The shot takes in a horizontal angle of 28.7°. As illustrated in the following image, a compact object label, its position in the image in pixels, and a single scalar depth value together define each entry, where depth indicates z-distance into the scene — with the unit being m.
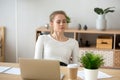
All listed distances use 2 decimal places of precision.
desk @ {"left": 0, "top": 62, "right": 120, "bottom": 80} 1.80
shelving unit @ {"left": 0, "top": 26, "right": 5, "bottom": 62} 4.37
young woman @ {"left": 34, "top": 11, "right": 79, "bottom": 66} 2.37
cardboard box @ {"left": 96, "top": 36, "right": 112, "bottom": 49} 3.74
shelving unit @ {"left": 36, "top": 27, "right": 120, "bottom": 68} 3.71
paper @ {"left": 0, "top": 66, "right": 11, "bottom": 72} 2.01
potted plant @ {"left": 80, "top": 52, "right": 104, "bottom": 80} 1.61
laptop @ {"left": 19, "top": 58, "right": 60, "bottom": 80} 1.60
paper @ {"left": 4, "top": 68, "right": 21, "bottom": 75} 1.95
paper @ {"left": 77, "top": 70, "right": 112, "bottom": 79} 1.86
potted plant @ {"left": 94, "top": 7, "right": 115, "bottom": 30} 3.77
